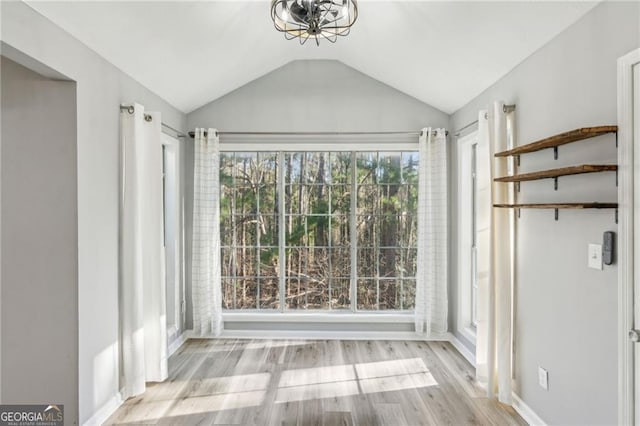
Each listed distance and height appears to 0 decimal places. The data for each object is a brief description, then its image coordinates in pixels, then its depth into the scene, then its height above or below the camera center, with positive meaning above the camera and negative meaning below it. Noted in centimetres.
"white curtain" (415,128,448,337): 385 -15
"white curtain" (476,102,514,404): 263 -32
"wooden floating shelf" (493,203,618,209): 171 +3
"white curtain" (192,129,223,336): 390 -22
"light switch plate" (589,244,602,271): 182 -22
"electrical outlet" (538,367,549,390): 229 -104
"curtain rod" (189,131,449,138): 397 +84
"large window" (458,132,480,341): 374 -25
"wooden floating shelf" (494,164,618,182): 169 +20
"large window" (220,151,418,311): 411 -15
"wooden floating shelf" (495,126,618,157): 168 +37
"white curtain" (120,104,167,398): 272 -29
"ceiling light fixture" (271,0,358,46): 207 +114
